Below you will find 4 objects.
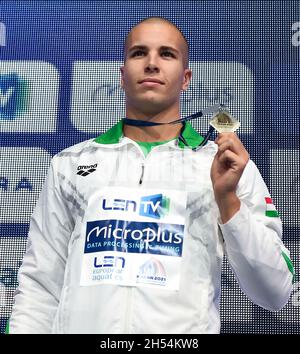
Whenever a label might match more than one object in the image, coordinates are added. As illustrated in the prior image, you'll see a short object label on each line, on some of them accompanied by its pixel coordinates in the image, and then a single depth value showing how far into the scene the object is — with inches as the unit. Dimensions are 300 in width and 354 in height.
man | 70.2
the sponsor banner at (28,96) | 113.5
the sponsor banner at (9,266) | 106.0
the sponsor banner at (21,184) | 109.3
